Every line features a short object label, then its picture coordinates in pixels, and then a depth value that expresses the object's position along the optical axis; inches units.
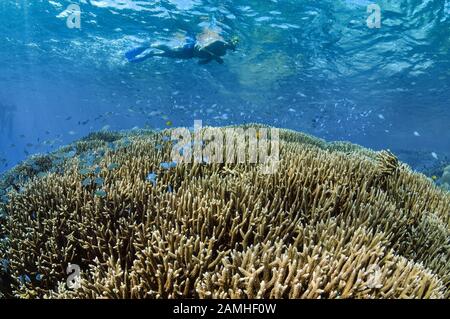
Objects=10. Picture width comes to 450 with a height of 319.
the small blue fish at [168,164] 183.0
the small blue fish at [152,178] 173.6
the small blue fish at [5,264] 137.6
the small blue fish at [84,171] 187.9
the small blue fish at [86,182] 172.1
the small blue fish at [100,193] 156.3
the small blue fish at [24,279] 125.3
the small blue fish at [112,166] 190.7
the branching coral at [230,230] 100.3
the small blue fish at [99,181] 168.7
